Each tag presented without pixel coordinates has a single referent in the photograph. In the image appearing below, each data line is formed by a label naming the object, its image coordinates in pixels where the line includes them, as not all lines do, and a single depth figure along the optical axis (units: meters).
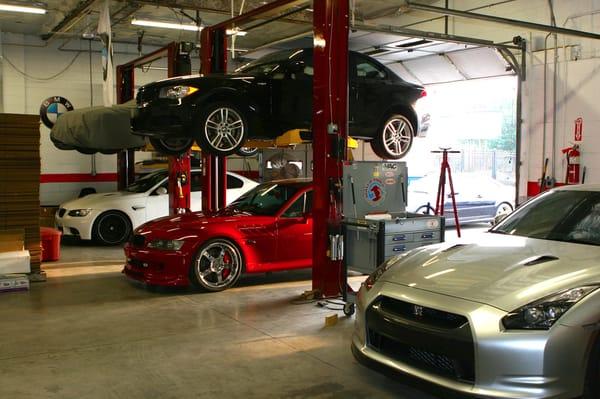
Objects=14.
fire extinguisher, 10.83
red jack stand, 9.19
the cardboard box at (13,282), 7.10
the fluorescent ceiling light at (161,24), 11.59
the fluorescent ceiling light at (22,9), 10.91
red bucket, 9.37
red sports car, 6.93
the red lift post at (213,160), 8.88
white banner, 8.80
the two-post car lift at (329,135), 6.48
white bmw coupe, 10.82
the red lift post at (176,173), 9.93
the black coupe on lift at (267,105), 6.93
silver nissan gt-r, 3.03
